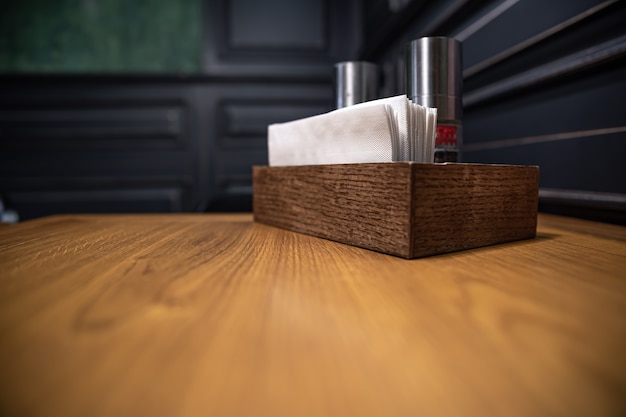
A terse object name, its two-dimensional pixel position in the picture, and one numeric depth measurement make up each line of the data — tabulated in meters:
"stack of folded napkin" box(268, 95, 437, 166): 0.34
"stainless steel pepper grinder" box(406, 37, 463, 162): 0.41
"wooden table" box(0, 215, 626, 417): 0.12
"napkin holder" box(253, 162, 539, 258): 0.30
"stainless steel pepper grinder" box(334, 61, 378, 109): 0.53
